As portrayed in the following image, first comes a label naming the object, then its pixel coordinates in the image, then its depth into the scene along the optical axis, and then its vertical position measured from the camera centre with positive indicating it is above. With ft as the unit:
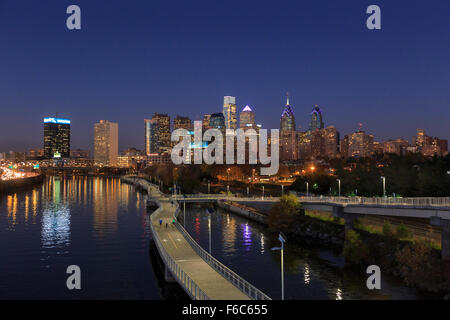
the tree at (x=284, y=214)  208.44 -27.12
